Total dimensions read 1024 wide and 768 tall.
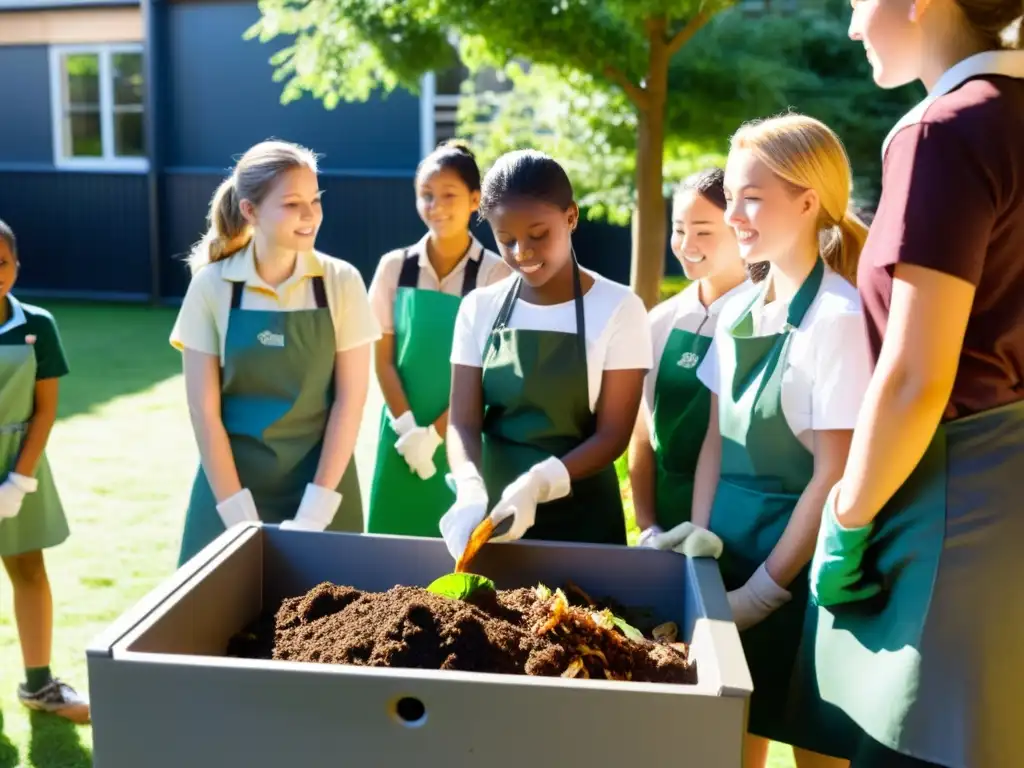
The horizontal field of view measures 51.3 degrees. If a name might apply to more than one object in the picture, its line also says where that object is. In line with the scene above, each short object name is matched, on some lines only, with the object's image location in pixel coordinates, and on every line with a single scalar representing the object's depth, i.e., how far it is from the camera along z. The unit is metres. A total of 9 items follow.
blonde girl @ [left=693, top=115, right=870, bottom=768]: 1.68
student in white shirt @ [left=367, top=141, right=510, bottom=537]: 3.17
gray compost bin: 1.12
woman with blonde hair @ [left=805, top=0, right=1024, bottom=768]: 1.22
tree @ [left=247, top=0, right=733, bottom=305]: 5.11
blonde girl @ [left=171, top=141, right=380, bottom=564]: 2.43
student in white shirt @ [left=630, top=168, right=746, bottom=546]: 2.24
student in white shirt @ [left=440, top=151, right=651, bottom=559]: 1.94
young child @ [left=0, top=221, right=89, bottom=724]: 2.75
